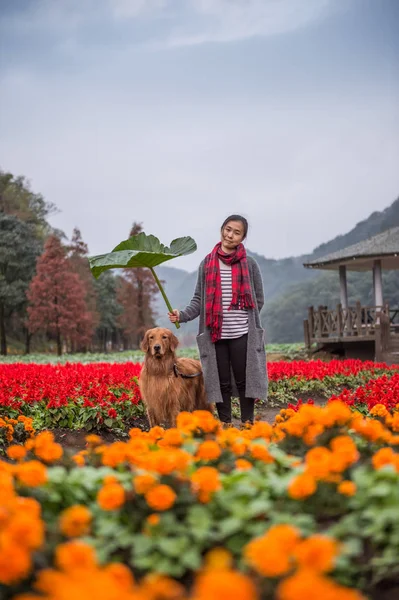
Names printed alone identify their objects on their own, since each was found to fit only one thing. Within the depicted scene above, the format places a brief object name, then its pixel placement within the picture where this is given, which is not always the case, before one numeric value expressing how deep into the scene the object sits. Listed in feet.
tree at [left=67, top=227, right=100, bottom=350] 143.02
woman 19.35
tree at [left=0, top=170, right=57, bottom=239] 165.14
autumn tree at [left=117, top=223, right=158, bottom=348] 138.92
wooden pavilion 69.36
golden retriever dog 20.13
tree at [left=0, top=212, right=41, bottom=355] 126.41
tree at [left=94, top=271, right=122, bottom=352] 176.45
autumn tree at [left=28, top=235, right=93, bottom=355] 117.50
